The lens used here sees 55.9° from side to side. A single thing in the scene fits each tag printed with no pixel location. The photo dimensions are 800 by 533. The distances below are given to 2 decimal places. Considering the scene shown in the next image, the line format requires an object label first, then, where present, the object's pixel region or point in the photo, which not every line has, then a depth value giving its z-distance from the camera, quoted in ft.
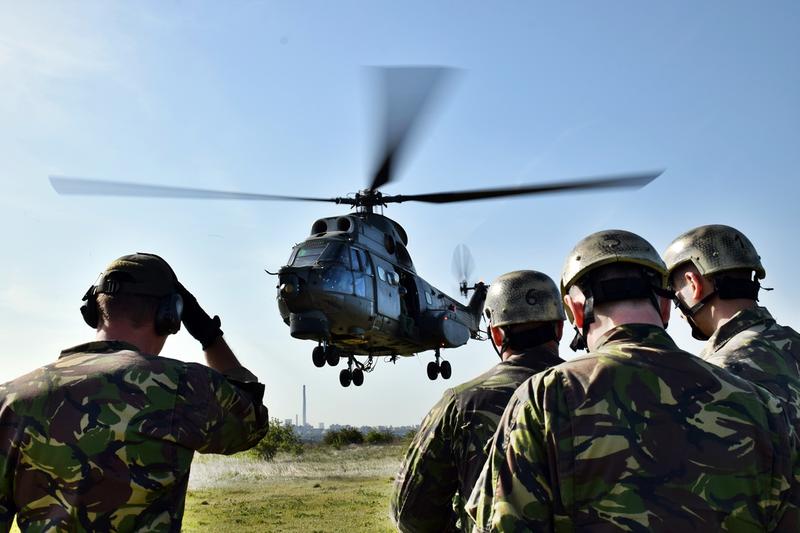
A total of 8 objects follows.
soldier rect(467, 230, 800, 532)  7.17
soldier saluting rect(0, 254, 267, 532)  8.66
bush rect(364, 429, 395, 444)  150.95
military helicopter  47.55
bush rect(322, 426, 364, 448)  146.78
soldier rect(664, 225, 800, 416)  12.40
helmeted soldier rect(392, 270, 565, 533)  10.42
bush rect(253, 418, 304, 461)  113.60
